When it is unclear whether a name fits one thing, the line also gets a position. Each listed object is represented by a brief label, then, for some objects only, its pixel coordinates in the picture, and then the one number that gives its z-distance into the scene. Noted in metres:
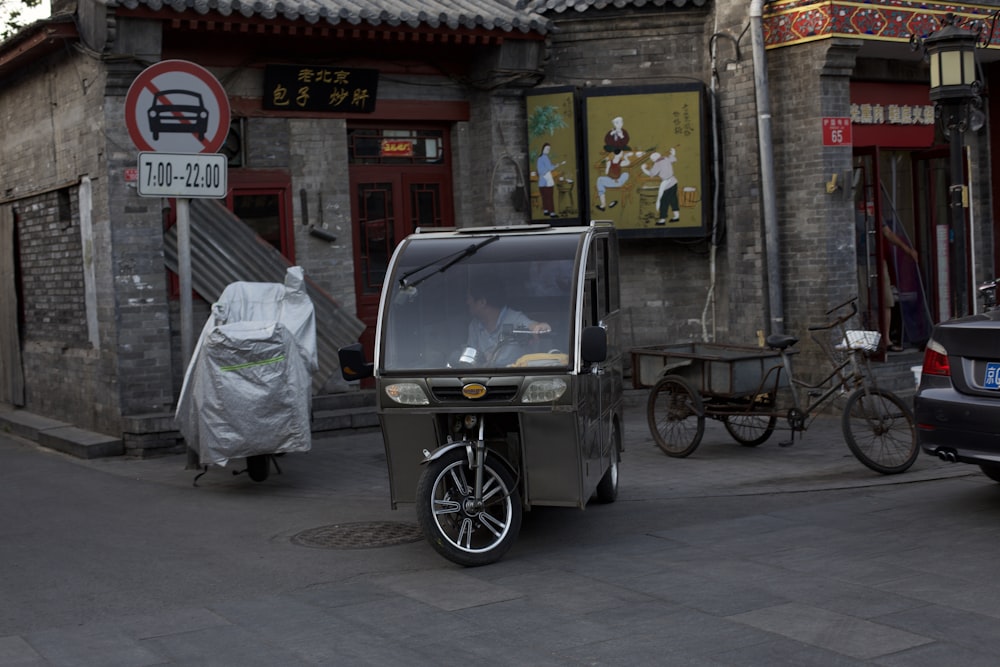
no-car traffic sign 10.23
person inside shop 15.41
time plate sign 10.24
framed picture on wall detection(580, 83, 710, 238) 14.72
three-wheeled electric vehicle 7.70
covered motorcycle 10.06
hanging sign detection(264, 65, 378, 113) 13.63
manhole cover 8.44
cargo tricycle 10.46
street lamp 11.49
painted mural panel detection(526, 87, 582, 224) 14.87
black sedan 8.25
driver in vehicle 7.98
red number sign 14.02
